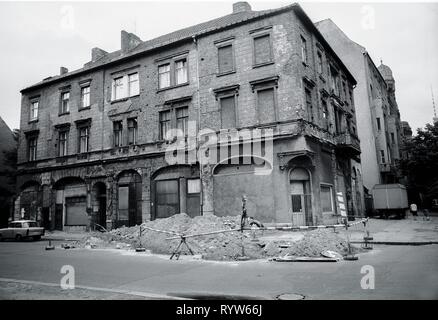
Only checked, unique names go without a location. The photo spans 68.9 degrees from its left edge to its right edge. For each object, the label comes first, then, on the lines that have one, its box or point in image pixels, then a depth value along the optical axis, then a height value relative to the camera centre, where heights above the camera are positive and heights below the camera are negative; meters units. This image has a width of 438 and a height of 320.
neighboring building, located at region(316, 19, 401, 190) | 32.41 +9.81
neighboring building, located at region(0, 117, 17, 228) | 32.03 +5.46
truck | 26.28 +0.42
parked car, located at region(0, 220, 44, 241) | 20.80 -0.77
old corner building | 18.67 +6.07
